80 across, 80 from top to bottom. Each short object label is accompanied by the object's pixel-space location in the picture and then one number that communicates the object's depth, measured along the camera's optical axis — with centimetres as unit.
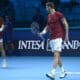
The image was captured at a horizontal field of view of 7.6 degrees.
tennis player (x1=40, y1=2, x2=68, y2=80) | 1432
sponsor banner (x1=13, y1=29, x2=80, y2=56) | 2380
